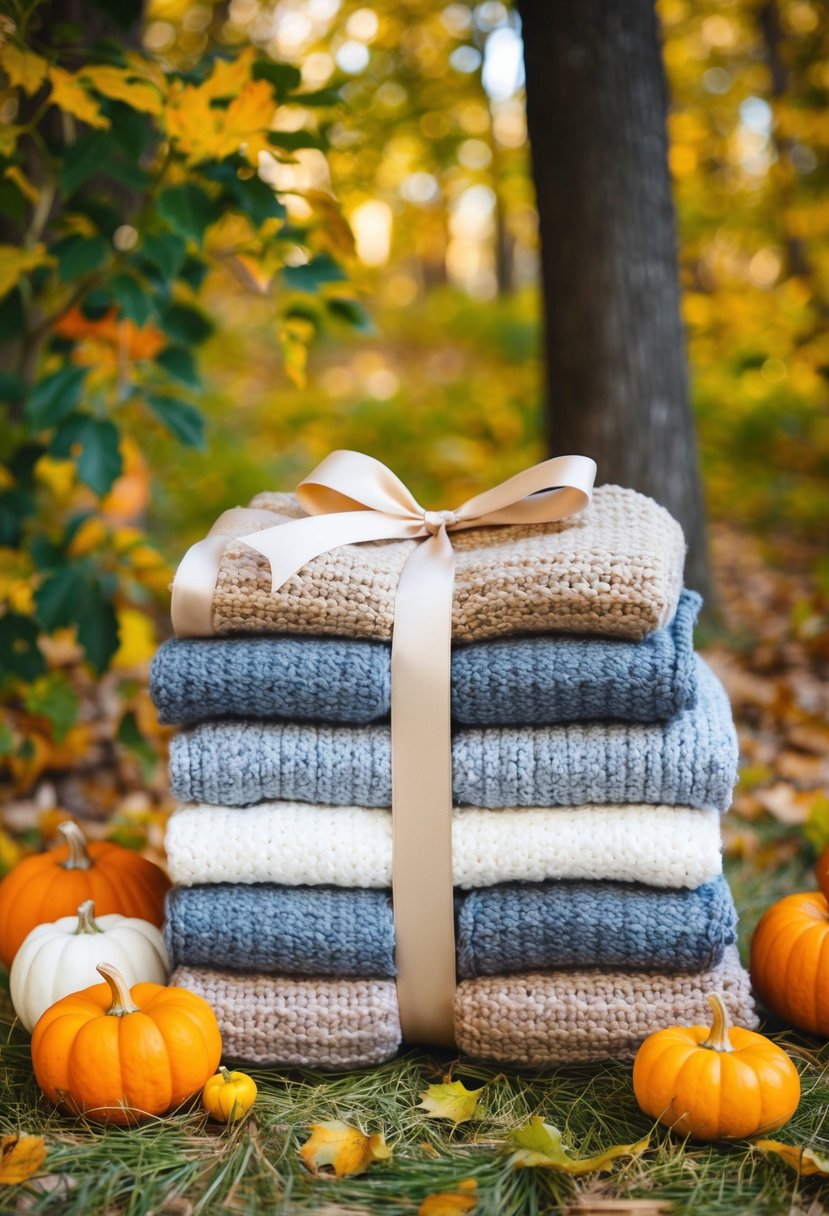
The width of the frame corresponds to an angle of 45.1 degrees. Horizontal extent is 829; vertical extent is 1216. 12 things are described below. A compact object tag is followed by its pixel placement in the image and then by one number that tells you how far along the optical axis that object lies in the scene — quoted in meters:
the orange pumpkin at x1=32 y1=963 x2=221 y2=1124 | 1.01
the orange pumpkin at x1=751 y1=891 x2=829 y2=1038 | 1.17
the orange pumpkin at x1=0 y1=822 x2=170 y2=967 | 1.33
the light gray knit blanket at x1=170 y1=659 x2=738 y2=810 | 1.07
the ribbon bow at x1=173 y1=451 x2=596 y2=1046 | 1.09
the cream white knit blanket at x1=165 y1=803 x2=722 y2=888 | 1.07
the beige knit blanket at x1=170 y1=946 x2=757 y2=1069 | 1.09
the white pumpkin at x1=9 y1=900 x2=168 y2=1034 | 1.17
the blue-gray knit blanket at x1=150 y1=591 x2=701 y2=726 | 1.05
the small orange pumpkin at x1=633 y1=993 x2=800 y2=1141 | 0.97
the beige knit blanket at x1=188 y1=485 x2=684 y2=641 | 1.04
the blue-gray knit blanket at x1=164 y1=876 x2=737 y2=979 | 1.08
